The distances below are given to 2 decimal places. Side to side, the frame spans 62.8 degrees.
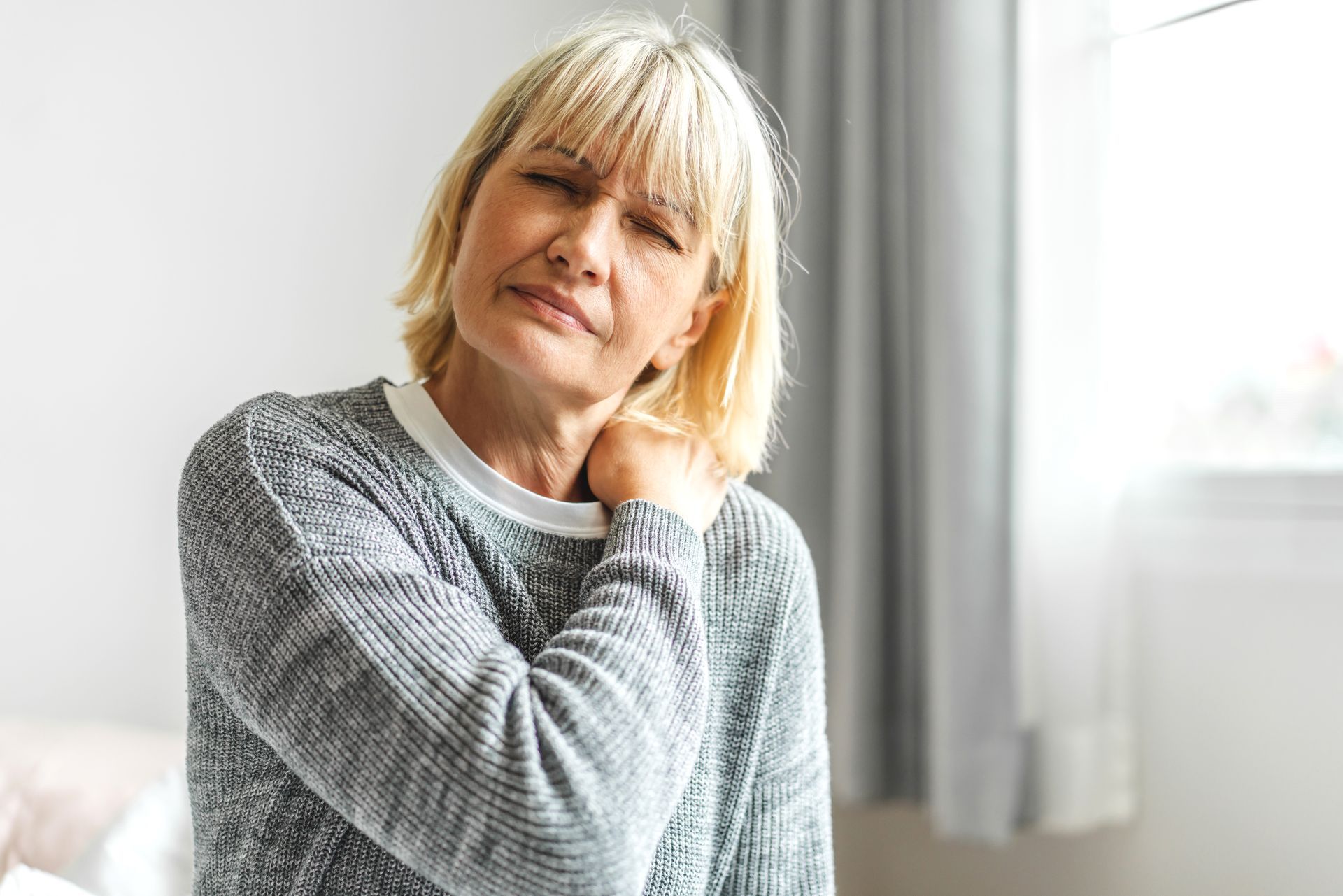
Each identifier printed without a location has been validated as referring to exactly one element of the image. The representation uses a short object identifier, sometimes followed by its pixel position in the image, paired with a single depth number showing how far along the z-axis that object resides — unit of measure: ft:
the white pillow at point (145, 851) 4.66
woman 2.45
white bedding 4.73
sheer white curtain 5.28
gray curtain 5.53
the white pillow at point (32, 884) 4.12
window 4.82
